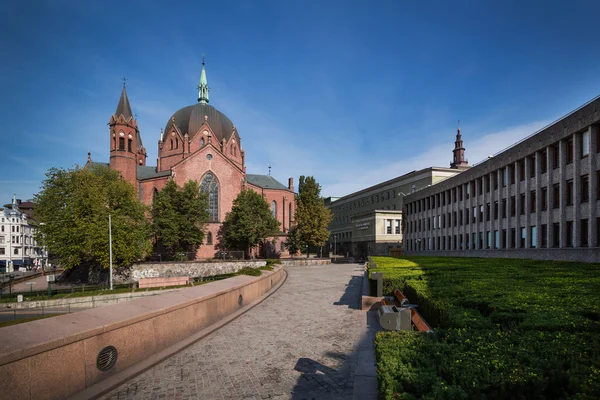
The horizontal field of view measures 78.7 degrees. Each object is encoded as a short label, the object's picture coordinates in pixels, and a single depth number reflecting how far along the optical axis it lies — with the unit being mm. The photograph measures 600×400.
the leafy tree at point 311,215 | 59216
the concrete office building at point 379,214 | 66812
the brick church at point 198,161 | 62406
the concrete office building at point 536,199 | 23078
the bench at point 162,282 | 34156
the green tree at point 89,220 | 39156
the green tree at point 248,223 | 57219
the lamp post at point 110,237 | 37272
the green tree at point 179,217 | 52656
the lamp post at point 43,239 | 40922
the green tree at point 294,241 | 61241
